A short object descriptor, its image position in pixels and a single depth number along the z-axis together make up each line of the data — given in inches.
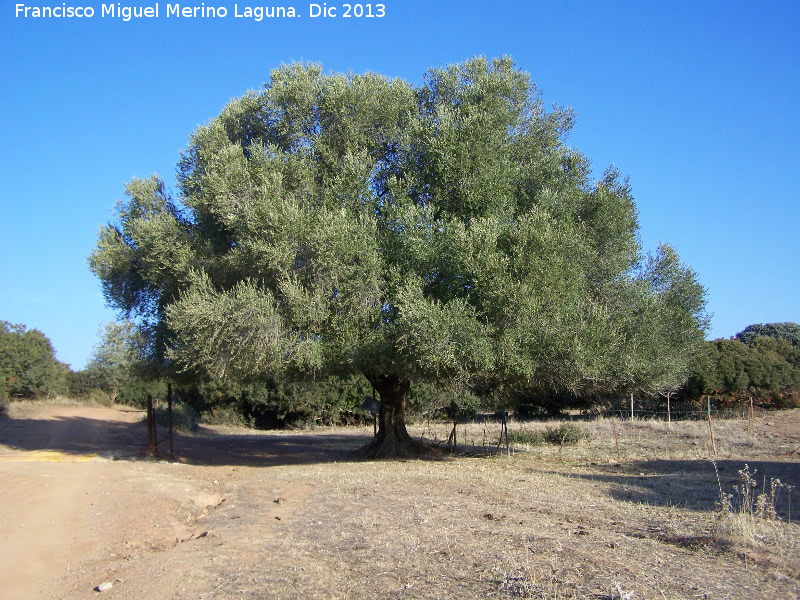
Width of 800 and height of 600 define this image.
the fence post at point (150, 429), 782.5
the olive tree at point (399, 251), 554.9
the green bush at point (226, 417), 1504.7
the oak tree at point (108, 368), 1758.1
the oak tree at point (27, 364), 1551.4
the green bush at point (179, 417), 1240.8
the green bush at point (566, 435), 914.2
